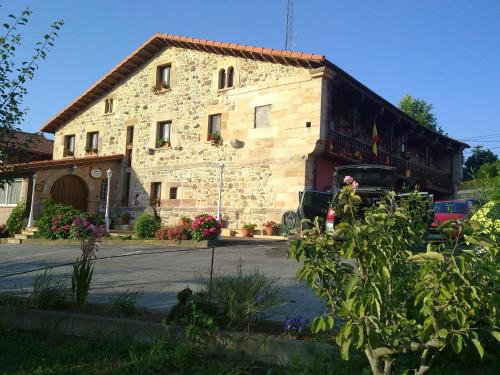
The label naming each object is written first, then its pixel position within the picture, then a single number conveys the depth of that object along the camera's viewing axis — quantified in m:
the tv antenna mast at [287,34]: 22.38
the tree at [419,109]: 38.97
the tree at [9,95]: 5.46
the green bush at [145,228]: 16.33
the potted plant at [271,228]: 16.86
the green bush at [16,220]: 19.45
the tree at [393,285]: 2.38
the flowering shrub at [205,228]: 14.32
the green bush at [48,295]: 5.11
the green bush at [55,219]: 16.84
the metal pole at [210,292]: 4.52
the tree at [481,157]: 37.83
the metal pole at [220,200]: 17.80
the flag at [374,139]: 19.58
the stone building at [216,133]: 17.09
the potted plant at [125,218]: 21.80
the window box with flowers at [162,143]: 21.31
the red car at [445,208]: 11.89
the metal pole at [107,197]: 19.48
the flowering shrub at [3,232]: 19.25
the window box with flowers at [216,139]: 19.33
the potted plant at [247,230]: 17.20
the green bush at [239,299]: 4.27
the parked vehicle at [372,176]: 12.92
